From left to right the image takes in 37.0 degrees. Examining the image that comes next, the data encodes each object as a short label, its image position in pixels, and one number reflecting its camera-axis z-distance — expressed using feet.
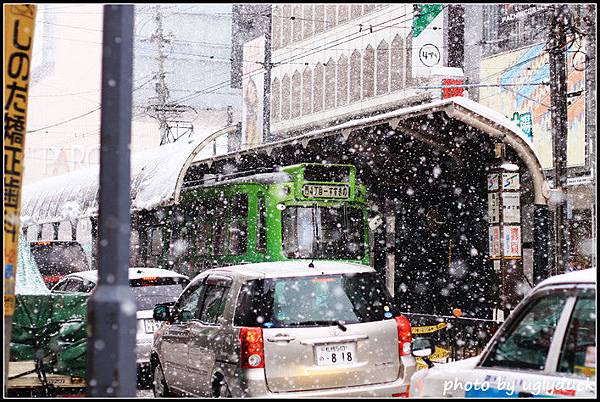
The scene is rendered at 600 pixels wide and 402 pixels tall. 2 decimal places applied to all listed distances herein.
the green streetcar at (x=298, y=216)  58.03
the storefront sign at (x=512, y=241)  47.98
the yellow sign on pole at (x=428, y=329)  42.32
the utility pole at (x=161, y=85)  116.86
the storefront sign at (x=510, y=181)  48.65
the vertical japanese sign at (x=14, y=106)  20.90
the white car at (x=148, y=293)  40.75
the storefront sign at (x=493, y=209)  48.32
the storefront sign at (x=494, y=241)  48.47
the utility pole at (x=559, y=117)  59.16
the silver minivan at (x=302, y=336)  25.67
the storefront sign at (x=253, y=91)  146.41
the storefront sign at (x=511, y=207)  47.93
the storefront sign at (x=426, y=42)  104.88
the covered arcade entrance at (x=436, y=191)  48.37
